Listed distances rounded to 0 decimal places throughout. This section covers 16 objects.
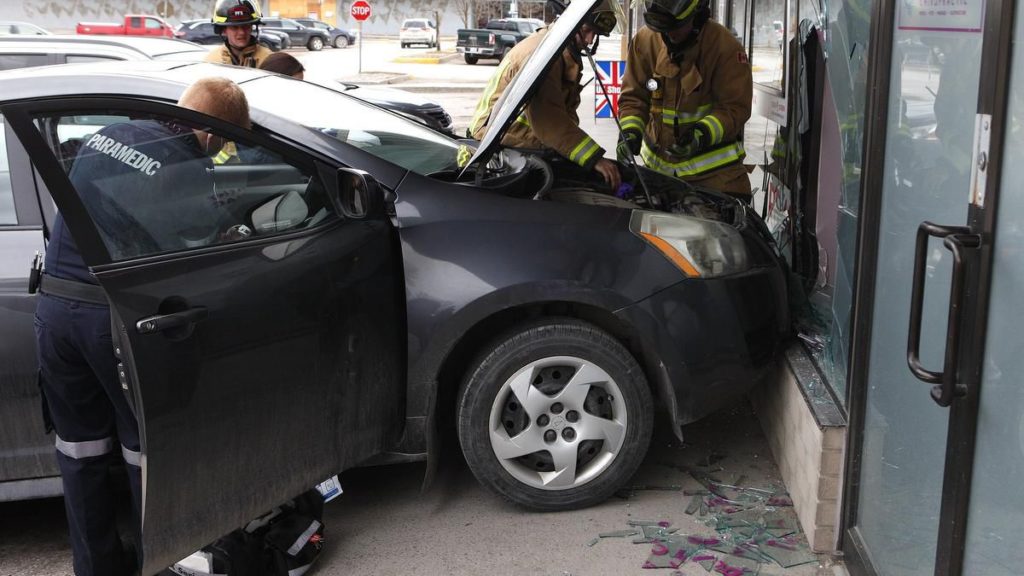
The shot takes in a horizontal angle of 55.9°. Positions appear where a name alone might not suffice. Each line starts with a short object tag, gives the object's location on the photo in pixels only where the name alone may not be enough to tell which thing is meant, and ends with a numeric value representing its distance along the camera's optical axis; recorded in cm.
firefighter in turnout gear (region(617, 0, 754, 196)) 473
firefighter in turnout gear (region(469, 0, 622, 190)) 400
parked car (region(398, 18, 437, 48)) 4619
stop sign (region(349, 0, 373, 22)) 2648
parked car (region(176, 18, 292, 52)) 4116
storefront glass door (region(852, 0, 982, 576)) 227
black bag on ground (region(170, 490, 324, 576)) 307
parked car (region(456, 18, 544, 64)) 3631
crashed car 272
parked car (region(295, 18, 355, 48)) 5028
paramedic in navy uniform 268
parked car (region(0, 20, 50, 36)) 1861
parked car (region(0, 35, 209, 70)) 678
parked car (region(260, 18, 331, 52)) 4709
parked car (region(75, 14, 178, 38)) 4047
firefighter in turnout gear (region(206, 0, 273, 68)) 631
